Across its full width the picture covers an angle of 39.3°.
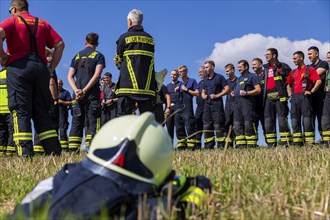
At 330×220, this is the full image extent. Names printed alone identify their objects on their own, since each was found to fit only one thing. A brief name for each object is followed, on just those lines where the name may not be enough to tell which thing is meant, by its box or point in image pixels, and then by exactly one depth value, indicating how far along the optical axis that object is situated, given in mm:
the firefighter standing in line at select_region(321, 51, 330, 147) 10383
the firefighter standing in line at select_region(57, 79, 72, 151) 12566
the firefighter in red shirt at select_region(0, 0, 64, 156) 5902
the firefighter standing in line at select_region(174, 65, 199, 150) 12664
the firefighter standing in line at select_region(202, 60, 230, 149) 11930
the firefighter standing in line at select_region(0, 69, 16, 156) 9867
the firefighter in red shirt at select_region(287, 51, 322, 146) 10422
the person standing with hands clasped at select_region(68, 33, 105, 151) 8406
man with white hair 6965
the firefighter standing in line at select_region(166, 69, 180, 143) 13078
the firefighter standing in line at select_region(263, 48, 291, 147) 10727
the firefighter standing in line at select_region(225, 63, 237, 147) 12414
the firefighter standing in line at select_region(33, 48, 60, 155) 8661
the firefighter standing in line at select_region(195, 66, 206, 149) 12900
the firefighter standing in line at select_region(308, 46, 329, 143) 10752
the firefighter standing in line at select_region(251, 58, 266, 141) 11342
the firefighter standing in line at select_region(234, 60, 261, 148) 11014
